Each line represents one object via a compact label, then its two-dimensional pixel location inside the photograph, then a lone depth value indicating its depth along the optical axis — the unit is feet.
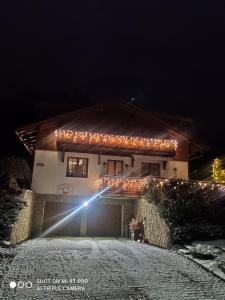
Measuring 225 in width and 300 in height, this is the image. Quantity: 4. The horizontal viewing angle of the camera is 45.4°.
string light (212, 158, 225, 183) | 78.28
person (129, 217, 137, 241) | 62.72
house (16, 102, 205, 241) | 67.56
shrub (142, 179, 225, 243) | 44.19
